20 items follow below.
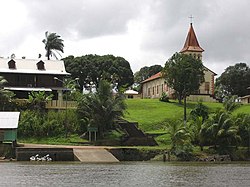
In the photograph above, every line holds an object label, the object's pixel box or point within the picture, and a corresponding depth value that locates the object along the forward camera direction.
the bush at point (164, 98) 94.81
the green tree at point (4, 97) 65.31
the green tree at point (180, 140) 52.66
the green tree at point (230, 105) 62.69
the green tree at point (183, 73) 83.94
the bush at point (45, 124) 61.50
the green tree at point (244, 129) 57.62
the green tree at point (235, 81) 119.65
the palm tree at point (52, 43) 104.06
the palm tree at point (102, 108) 61.03
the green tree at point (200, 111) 65.94
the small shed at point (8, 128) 54.00
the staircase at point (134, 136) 60.56
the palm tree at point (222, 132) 55.40
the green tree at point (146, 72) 148.75
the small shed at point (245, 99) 104.43
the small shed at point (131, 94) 113.31
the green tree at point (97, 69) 113.38
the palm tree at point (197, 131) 56.18
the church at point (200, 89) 104.06
